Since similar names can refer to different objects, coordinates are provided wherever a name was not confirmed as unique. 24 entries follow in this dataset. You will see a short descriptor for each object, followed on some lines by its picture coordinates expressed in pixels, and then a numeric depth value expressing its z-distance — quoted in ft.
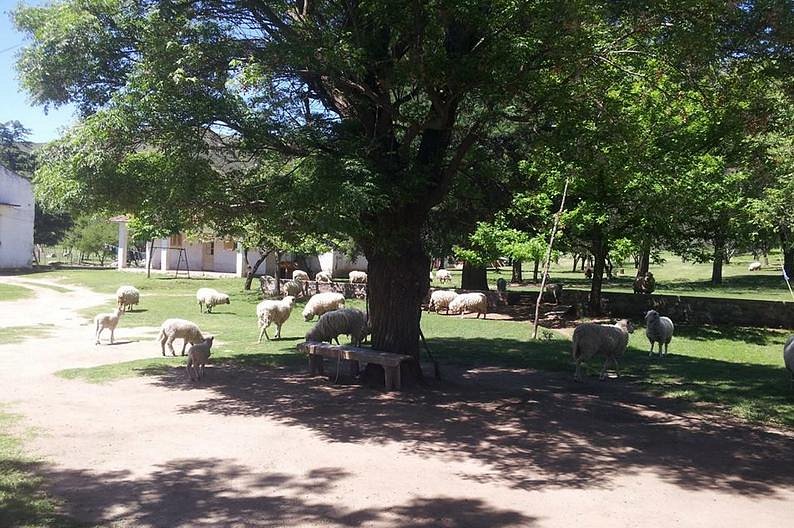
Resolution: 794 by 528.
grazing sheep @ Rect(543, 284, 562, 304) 89.25
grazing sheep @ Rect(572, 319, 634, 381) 40.42
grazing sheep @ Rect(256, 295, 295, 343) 57.52
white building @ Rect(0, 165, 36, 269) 142.31
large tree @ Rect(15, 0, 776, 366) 29.81
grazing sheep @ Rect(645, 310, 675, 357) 53.83
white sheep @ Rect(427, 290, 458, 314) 85.87
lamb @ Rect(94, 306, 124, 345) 50.67
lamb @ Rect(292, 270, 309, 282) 108.17
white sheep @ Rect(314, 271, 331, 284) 110.31
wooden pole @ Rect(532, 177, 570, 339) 63.46
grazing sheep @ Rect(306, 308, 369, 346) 46.78
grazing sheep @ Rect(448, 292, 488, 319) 81.92
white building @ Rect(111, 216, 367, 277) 146.94
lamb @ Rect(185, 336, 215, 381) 37.83
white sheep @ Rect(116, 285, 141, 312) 75.66
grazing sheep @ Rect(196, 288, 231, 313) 77.82
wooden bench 35.57
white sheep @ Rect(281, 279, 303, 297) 96.22
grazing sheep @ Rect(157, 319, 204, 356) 45.16
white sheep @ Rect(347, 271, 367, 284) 118.18
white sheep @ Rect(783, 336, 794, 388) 38.63
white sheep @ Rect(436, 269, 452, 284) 141.59
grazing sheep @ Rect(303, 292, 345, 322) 70.49
